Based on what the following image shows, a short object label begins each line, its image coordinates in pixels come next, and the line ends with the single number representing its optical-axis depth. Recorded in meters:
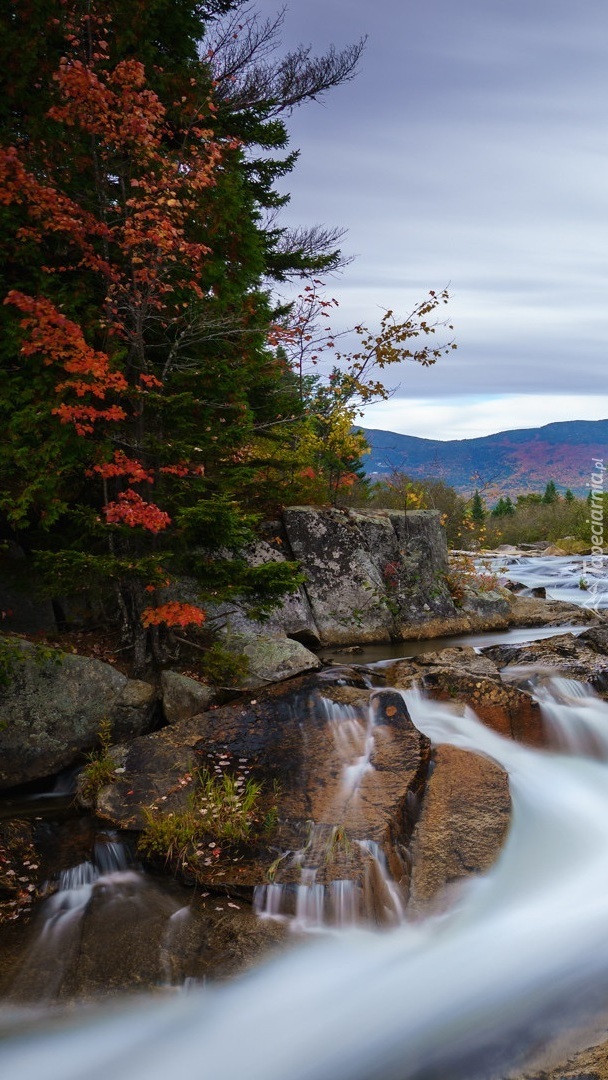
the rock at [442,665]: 7.94
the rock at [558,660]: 7.94
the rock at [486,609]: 12.59
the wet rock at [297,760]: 5.12
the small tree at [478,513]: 39.71
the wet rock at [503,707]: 7.02
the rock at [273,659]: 7.48
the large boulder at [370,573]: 11.09
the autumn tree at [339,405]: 11.45
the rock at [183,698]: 6.89
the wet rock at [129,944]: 4.05
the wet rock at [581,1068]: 3.15
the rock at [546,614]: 12.89
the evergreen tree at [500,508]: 52.53
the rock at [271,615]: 8.55
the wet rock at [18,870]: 4.65
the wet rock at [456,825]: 4.84
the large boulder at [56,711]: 6.26
